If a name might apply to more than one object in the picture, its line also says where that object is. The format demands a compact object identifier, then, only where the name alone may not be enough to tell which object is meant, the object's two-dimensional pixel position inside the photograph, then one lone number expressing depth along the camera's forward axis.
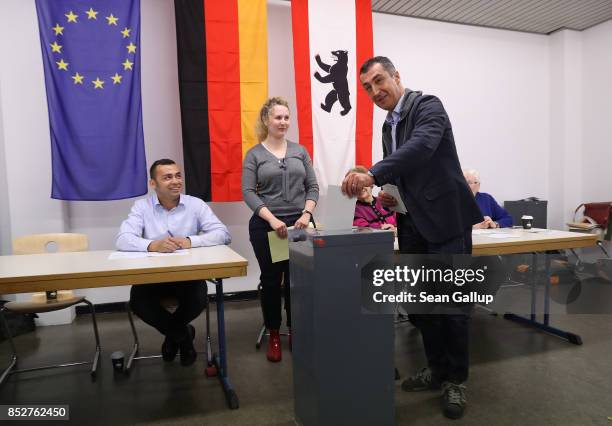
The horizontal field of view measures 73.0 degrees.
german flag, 3.19
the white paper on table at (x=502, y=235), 2.54
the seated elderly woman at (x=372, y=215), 2.76
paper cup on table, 2.99
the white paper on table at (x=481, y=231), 2.76
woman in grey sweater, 2.45
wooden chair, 2.21
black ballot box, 1.39
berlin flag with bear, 3.50
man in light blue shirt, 2.13
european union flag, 2.93
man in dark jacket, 1.70
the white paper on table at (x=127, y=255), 1.94
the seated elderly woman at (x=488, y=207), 3.22
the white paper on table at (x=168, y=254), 1.94
